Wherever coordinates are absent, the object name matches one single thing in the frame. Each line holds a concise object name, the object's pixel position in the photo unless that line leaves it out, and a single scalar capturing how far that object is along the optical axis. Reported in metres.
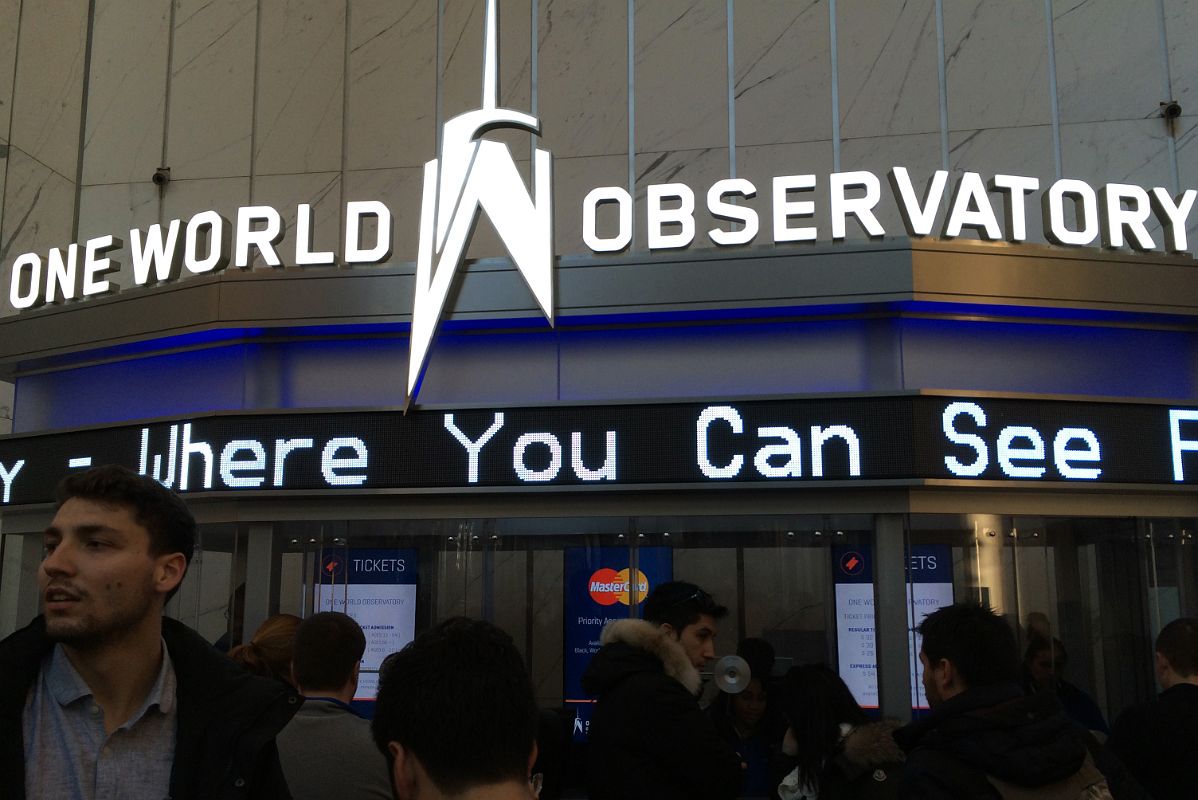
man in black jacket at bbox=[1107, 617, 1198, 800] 3.98
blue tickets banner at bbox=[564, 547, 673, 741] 7.10
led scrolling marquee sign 6.57
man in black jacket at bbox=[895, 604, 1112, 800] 2.64
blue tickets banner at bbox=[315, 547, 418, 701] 7.30
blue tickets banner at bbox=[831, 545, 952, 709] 6.73
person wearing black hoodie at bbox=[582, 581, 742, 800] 4.05
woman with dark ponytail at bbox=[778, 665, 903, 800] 3.82
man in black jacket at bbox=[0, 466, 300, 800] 2.03
